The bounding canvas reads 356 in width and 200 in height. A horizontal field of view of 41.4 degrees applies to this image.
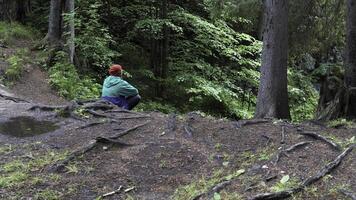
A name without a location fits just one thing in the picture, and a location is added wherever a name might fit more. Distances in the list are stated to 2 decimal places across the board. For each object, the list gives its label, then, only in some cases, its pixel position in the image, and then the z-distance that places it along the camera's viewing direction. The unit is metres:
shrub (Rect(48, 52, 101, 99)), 14.88
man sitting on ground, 10.79
